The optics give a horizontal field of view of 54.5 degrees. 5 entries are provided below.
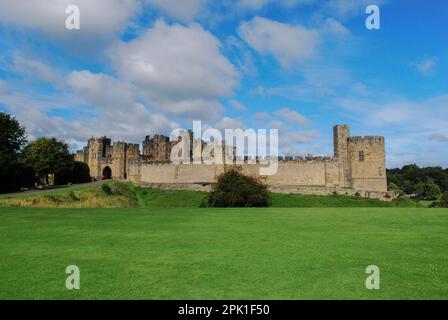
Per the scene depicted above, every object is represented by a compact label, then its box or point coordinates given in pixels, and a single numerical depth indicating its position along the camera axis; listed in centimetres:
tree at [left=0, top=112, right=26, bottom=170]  4006
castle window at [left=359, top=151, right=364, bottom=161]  4995
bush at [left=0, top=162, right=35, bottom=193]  4169
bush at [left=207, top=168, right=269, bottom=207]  3925
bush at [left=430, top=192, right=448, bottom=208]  4532
